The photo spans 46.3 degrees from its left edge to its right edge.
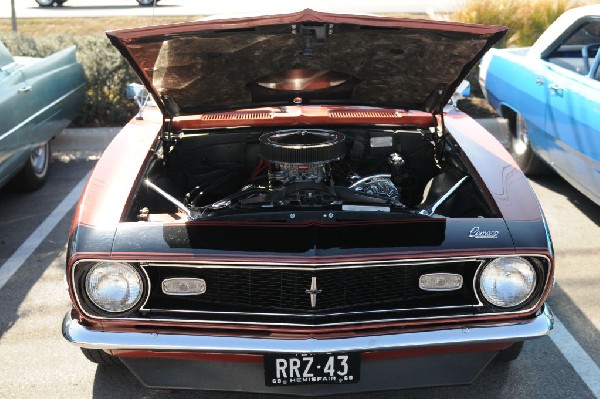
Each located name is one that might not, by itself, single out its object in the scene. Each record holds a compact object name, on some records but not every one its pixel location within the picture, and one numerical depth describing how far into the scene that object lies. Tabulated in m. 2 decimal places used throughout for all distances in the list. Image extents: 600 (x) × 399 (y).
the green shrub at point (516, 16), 8.84
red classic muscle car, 2.53
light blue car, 4.54
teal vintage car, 4.88
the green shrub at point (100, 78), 7.38
